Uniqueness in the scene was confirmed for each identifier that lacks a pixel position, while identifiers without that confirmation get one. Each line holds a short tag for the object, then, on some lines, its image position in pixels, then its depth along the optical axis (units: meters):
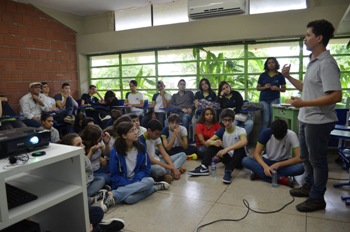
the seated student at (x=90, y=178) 2.48
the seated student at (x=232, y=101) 4.96
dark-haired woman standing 5.04
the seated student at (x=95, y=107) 6.04
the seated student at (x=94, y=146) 3.00
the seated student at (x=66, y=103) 5.71
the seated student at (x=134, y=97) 6.34
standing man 2.25
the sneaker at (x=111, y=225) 2.18
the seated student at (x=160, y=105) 6.02
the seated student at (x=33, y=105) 5.32
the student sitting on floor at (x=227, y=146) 3.61
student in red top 4.31
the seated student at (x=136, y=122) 3.82
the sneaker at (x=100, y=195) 2.73
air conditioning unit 5.41
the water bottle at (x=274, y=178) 3.15
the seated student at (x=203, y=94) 5.39
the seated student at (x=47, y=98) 5.98
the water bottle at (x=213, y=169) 3.58
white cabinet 1.20
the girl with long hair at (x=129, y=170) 2.79
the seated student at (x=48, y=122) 4.29
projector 1.23
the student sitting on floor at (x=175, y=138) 4.07
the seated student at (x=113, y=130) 3.59
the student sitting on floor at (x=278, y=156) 3.15
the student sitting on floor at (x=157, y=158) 3.32
